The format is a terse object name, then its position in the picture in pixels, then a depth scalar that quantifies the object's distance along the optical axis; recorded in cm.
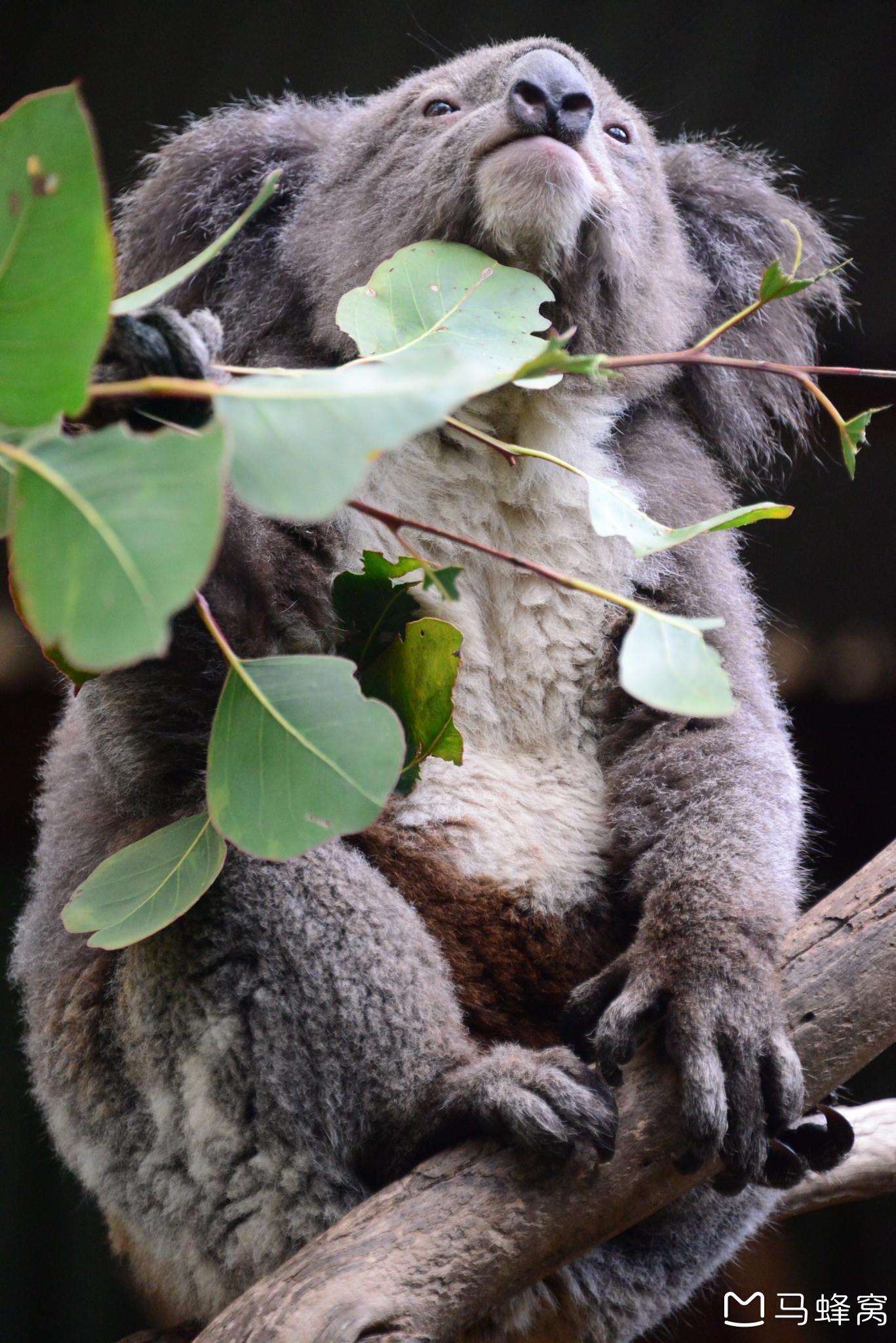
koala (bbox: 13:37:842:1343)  339
